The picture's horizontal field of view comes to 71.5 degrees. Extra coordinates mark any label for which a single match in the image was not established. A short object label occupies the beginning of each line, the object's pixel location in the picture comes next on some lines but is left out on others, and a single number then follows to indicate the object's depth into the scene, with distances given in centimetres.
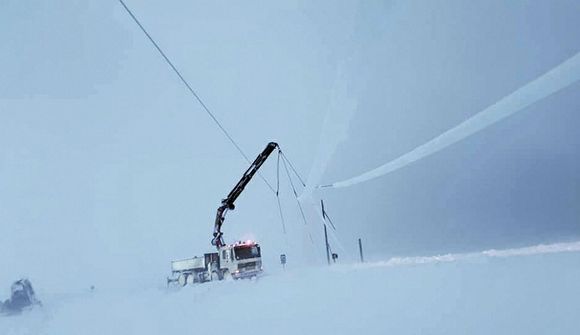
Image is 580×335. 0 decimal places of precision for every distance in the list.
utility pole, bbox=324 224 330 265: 3402
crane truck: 2948
